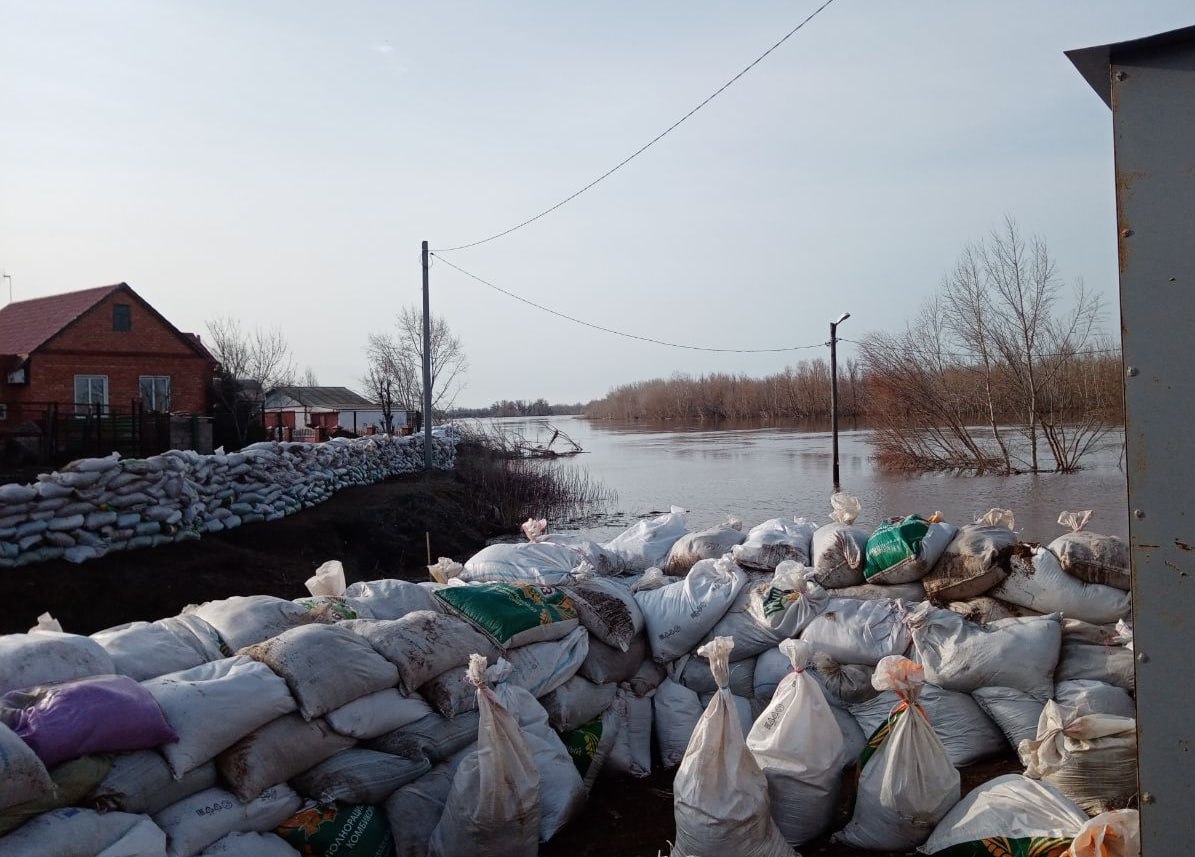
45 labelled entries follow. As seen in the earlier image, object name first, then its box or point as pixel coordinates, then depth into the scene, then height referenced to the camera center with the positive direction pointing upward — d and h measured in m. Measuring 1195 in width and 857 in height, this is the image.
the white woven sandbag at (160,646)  3.03 -0.74
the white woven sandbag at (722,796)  2.82 -1.18
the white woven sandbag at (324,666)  2.95 -0.78
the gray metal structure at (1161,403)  1.64 +0.01
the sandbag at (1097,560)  3.80 -0.63
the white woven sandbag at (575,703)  3.58 -1.13
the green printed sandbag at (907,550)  4.11 -0.61
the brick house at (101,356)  21.70 +2.05
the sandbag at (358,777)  2.90 -1.13
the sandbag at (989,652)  3.44 -0.92
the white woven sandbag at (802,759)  3.07 -1.17
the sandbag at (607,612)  3.91 -0.83
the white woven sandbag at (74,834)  2.21 -1.00
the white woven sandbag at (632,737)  3.77 -1.33
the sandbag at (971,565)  3.97 -0.67
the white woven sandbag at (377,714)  2.99 -0.96
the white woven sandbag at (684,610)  4.04 -0.85
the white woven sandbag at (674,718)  3.86 -1.28
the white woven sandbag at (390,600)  3.81 -0.72
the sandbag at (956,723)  3.46 -1.19
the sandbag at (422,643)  3.23 -0.79
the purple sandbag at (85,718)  2.39 -0.76
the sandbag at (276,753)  2.74 -1.00
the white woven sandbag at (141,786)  2.47 -0.98
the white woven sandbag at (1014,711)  3.40 -1.13
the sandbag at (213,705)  2.67 -0.83
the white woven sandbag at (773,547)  4.65 -0.67
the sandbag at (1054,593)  3.79 -0.77
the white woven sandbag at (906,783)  2.90 -1.18
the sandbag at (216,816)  2.55 -1.12
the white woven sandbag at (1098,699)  3.28 -1.05
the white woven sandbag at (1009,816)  2.62 -1.20
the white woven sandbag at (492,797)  2.86 -1.18
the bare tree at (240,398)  22.92 +0.97
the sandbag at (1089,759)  2.72 -1.06
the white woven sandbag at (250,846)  2.58 -1.20
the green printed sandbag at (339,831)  2.78 -1.25
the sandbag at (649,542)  5.38 -0.75
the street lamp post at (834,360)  19.31 +1.24
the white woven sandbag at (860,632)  3.69 -0.89
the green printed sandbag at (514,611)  3.60 -0.75
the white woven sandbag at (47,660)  2.66 -0.67
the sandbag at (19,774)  2.18 -0.82
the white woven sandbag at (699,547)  5.15 -0.73
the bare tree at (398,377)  37.50 +2.19
